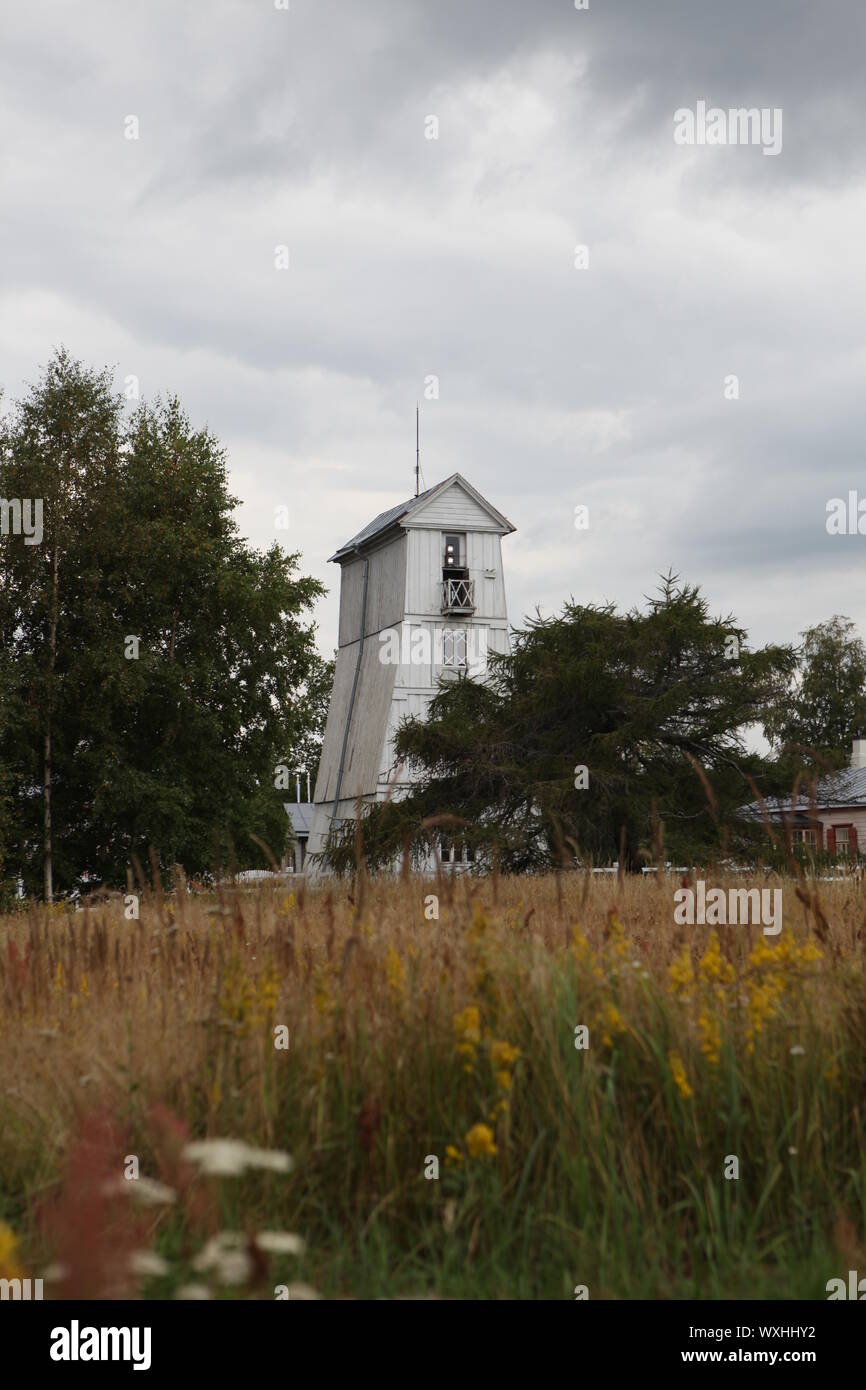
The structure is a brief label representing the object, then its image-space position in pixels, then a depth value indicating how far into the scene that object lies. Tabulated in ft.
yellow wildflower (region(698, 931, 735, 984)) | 17.99
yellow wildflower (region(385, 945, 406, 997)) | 16.62
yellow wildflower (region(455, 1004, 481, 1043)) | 14.65
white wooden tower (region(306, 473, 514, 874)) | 125.70
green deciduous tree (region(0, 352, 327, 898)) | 108.99
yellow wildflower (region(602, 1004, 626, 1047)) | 15.21
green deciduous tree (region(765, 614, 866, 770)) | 214.07
